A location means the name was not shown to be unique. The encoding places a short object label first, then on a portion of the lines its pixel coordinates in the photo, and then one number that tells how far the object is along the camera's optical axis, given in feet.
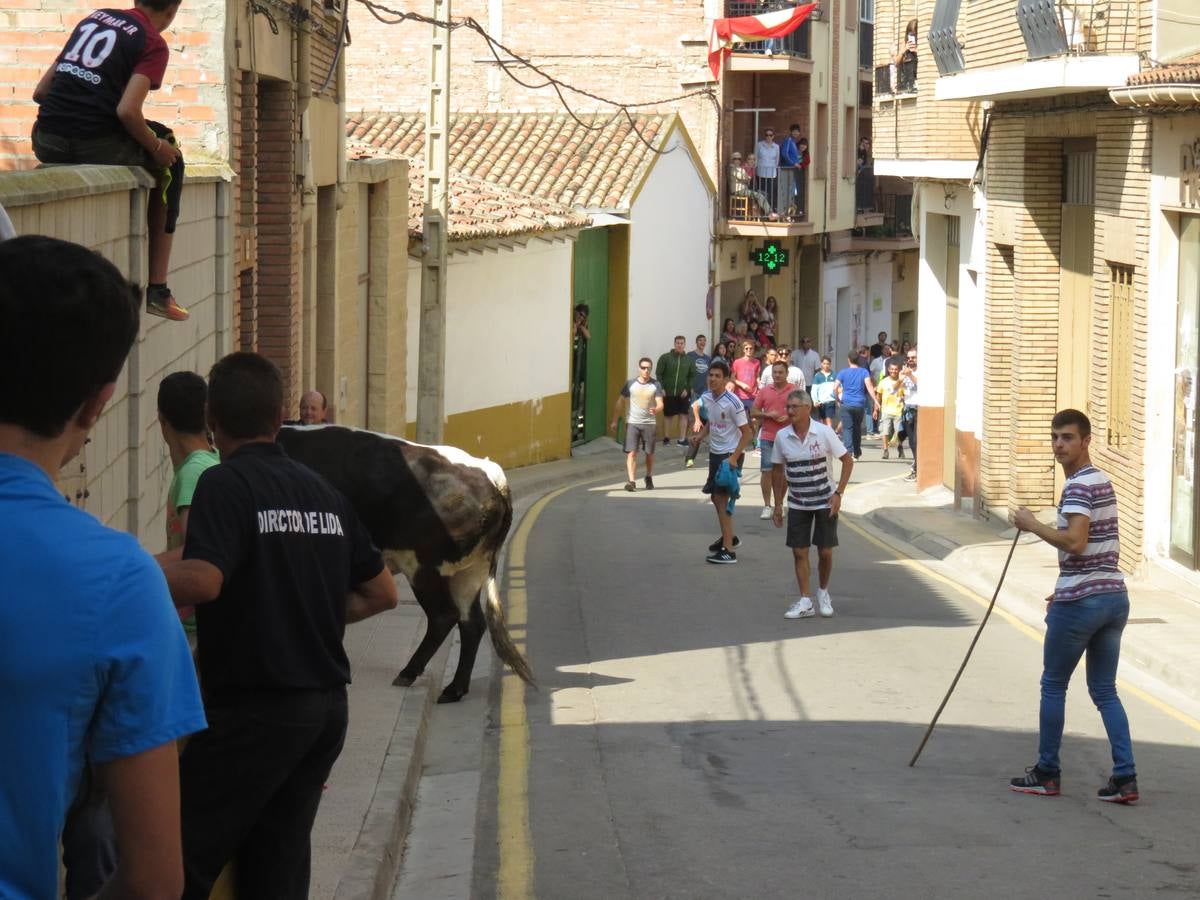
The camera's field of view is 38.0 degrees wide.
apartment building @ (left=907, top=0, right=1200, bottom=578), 52.06
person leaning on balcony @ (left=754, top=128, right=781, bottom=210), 135.74
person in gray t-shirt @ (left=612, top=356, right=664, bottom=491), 83.38
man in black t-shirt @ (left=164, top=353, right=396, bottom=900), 14.96
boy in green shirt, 19.70
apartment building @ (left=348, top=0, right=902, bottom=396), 129.49
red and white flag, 119.55
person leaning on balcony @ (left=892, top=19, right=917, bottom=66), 82.79
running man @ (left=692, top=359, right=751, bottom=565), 57.62
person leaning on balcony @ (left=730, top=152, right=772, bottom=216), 135.54
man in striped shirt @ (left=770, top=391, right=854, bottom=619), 47.24
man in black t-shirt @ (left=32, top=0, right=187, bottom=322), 26.94
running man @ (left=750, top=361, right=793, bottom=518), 65.77
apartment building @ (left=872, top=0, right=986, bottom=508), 74.23
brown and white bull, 36.17
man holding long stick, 28.09
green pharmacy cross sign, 131.75
